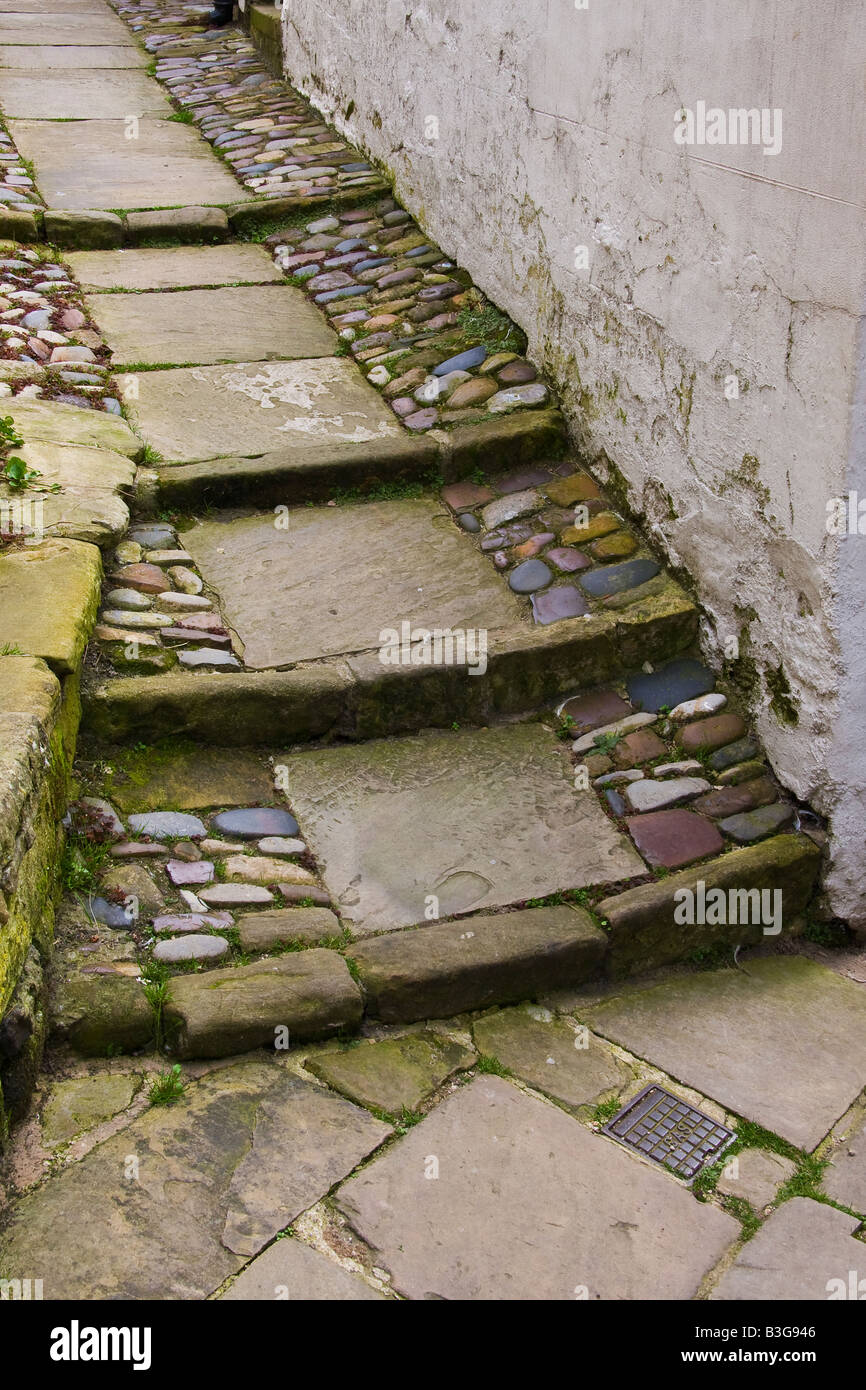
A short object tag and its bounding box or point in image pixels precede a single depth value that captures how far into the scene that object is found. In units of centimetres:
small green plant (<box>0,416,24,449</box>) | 415
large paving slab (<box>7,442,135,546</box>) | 393
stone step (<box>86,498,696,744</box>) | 362
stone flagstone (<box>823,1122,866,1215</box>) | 276
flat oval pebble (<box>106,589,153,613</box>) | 385
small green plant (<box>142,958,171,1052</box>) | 288
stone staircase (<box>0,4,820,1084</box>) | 312
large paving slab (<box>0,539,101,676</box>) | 329
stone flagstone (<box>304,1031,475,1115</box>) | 287
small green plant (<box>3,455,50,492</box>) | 399
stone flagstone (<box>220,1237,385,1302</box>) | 240
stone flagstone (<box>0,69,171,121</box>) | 730
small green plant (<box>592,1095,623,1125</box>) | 289
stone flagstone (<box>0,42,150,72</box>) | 805
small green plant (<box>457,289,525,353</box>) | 497
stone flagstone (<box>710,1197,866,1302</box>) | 255
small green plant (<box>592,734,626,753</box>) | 377
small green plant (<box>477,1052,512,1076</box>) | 297
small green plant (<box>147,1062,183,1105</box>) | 277
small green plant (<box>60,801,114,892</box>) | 314
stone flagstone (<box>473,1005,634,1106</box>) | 296
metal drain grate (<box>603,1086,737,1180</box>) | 282
